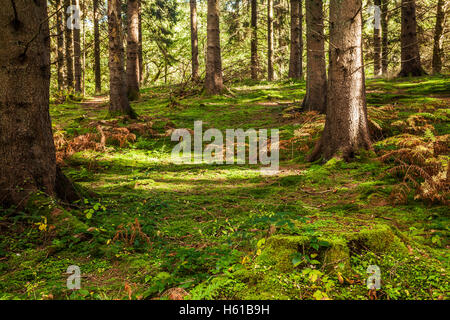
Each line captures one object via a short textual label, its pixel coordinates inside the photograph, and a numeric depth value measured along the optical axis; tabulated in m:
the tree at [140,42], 24.12
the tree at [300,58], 20.68
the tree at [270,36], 21.22
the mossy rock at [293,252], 2.40
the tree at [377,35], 17.95
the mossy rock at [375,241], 2.58
